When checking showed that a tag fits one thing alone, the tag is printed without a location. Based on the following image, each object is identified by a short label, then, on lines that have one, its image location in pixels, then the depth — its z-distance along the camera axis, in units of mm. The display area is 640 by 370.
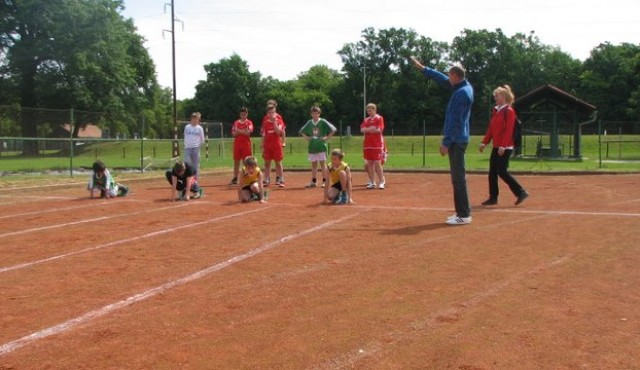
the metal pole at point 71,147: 19492
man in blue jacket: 8789
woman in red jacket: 10930
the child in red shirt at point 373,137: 14375
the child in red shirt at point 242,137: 15664
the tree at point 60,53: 49000
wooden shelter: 33625
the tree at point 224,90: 110938
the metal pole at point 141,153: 23234
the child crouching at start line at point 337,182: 11289
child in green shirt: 15062
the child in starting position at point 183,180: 12375
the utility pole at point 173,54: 37656
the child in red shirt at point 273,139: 15266
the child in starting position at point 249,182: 11891
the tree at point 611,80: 79500
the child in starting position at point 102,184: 13357
